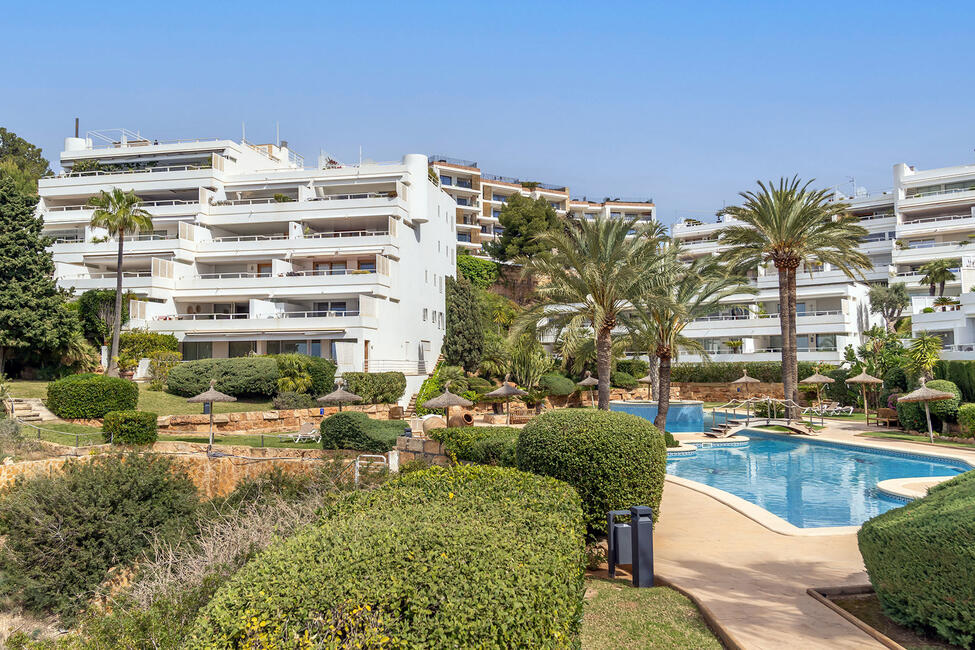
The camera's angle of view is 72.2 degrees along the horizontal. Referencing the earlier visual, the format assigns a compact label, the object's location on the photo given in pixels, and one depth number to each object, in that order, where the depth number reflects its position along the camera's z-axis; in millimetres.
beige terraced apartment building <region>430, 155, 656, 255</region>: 75106
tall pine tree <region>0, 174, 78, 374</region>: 29969
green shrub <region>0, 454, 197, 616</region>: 12664
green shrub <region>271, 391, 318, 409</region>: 30391
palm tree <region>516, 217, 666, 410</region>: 20922
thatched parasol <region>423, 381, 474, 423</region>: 24297
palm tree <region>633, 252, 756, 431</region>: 23778
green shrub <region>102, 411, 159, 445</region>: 21609
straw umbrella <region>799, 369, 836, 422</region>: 34438
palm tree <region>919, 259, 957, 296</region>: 50469
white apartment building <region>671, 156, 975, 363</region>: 47375
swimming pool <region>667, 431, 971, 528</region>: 14805
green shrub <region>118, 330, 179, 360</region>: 35969
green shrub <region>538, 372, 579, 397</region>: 40656
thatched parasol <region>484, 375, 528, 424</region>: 31125
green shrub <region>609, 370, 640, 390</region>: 44906
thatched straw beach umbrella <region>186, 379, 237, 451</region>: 23312
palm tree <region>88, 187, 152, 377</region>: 34125
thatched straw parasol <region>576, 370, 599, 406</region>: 39403
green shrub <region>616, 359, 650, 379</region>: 47969
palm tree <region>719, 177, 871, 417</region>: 30547
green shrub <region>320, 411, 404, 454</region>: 20328
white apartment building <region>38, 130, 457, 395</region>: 39375
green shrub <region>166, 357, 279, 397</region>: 31312
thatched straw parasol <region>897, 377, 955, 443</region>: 23750
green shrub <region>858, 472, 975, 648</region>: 5805
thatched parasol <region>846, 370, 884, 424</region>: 31016
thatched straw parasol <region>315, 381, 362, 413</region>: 26812
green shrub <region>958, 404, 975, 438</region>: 23406
